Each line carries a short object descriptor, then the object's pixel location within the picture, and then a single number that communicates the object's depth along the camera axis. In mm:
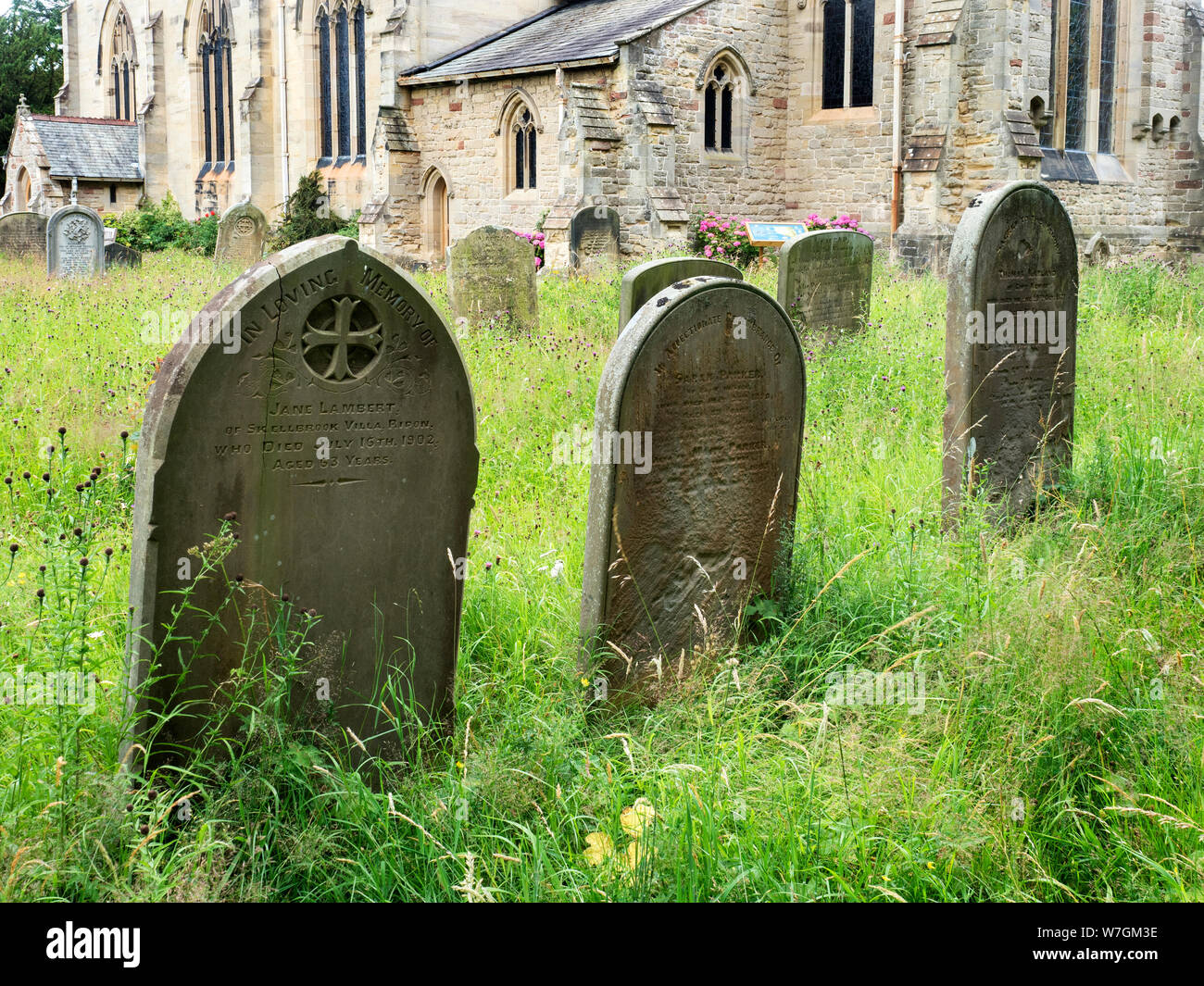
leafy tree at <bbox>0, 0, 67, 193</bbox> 43750
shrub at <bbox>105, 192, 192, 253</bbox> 29359
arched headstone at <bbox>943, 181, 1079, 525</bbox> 5660
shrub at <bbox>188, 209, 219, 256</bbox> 27784
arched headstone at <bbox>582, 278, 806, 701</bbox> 4207
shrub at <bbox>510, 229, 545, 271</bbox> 20156
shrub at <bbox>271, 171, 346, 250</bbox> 25953
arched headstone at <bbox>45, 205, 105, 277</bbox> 16688
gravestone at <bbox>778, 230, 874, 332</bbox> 9477
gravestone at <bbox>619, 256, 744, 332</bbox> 6391
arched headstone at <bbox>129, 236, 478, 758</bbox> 3279
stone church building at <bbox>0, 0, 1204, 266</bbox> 19281
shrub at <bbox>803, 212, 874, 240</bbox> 19281
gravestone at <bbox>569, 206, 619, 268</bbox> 17469
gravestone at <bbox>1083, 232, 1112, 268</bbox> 19509
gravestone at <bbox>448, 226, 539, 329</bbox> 11523
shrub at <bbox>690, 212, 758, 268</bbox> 19031
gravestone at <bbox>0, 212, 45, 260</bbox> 18969
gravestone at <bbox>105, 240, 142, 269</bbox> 19123
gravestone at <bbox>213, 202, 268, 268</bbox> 20281
